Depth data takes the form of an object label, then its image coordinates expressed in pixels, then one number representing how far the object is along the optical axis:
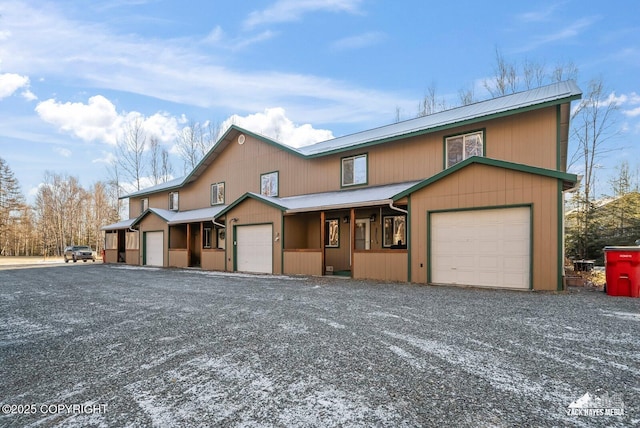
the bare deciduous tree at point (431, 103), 23.41
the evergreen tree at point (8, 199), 37.56
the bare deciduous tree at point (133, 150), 32.72
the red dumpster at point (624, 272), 7.36
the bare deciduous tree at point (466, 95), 22.13
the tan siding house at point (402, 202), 8.36
